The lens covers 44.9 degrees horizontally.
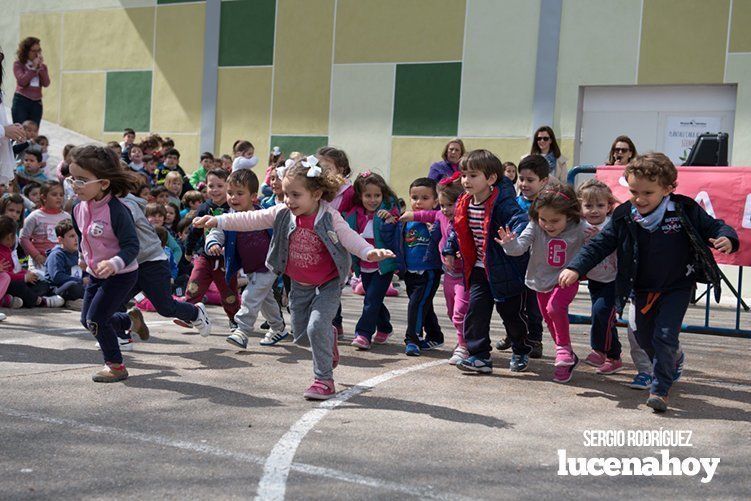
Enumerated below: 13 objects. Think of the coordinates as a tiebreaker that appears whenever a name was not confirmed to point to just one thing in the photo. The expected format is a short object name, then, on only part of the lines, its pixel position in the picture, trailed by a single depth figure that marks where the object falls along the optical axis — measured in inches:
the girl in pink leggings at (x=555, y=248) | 275.3
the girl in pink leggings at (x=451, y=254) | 298.8
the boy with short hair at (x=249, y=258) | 312.8
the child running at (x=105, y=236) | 251.4
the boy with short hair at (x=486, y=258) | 281.4
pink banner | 355.9
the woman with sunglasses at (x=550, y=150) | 490.0
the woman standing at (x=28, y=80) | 546.0
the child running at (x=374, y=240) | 326.0
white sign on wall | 583.5
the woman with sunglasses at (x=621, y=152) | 460.1
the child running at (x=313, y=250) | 245.0
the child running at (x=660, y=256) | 242.8
